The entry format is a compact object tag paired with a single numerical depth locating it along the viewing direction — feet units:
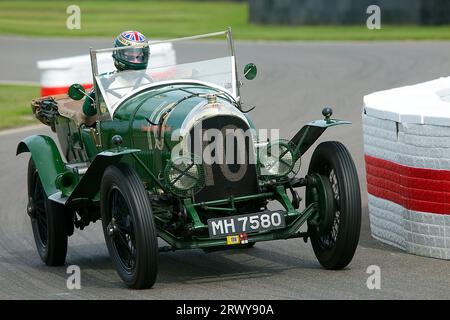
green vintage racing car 50.37
